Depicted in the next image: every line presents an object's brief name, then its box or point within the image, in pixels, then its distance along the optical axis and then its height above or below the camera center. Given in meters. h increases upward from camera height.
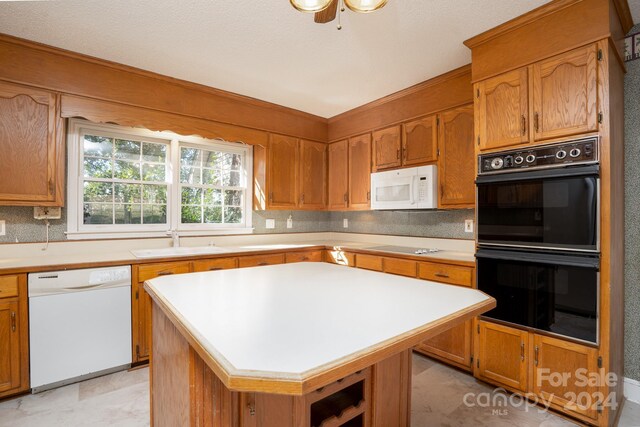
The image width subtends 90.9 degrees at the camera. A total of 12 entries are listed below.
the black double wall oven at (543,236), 1.78 -0.13
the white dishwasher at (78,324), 2.14 -0.77
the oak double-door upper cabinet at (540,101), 1.82 +0.73
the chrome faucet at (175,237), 3.19 -0.21
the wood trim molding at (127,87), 2.36 +1.16
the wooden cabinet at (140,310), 2.49 -0.75
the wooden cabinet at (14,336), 2.05 -0.78
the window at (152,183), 2.86 +0.34
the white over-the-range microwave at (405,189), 2.96 +0.28
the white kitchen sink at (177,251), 2.70 -0.33
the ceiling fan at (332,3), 1.33 +0.91
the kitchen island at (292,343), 0.71 -0.32
